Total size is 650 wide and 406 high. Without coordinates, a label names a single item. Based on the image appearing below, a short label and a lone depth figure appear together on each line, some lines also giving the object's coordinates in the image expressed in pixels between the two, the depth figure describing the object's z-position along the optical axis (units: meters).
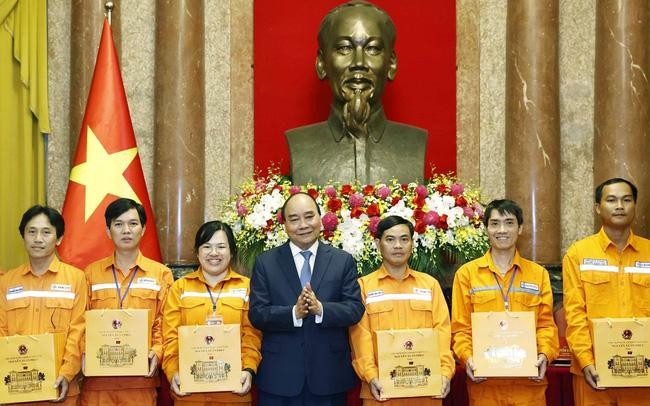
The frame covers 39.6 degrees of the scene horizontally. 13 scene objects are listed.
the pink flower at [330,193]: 6.18
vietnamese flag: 6.40
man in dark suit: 4.71
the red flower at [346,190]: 6.24
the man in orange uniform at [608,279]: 4.91
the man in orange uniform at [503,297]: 4.90
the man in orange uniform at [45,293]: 5.05
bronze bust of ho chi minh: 6.85
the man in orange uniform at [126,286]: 5.04
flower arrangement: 5.96
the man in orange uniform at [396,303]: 4.81
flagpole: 7.23
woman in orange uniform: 4.95
